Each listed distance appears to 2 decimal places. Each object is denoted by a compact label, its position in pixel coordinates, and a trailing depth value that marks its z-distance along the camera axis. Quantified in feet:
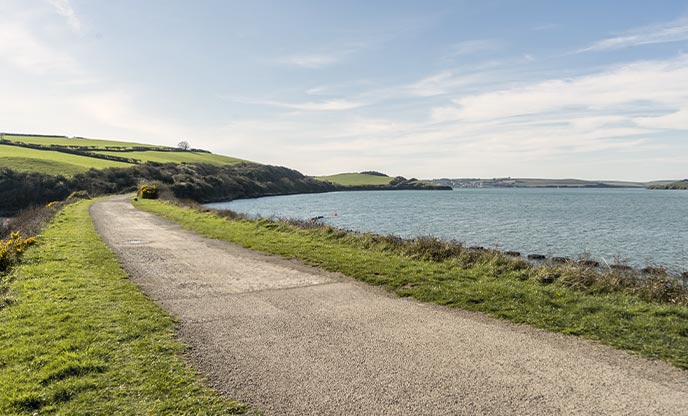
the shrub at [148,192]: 169.59
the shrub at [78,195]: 174.29
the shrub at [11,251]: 44.06
